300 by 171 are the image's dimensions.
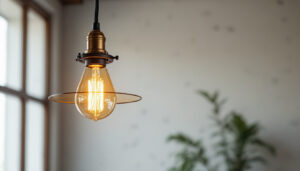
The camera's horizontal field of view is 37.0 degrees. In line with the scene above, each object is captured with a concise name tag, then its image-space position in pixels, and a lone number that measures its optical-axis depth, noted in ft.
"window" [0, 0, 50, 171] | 12.13
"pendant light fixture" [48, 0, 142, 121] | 4.80
